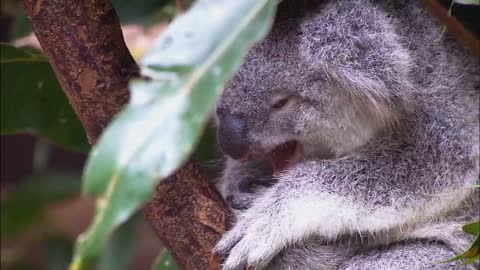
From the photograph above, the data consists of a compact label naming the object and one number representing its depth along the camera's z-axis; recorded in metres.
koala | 3.95
